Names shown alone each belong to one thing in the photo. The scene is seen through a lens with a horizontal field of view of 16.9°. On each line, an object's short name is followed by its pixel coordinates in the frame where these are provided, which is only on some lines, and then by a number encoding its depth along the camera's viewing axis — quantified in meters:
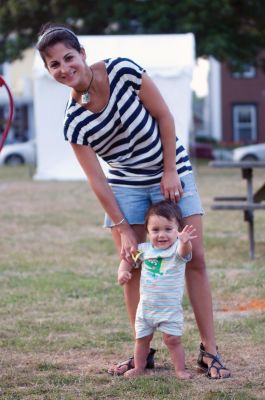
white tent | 18.14
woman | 4.07
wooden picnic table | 8.21
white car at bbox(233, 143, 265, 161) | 29.16
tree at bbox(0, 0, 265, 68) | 24.50
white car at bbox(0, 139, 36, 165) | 32.06
